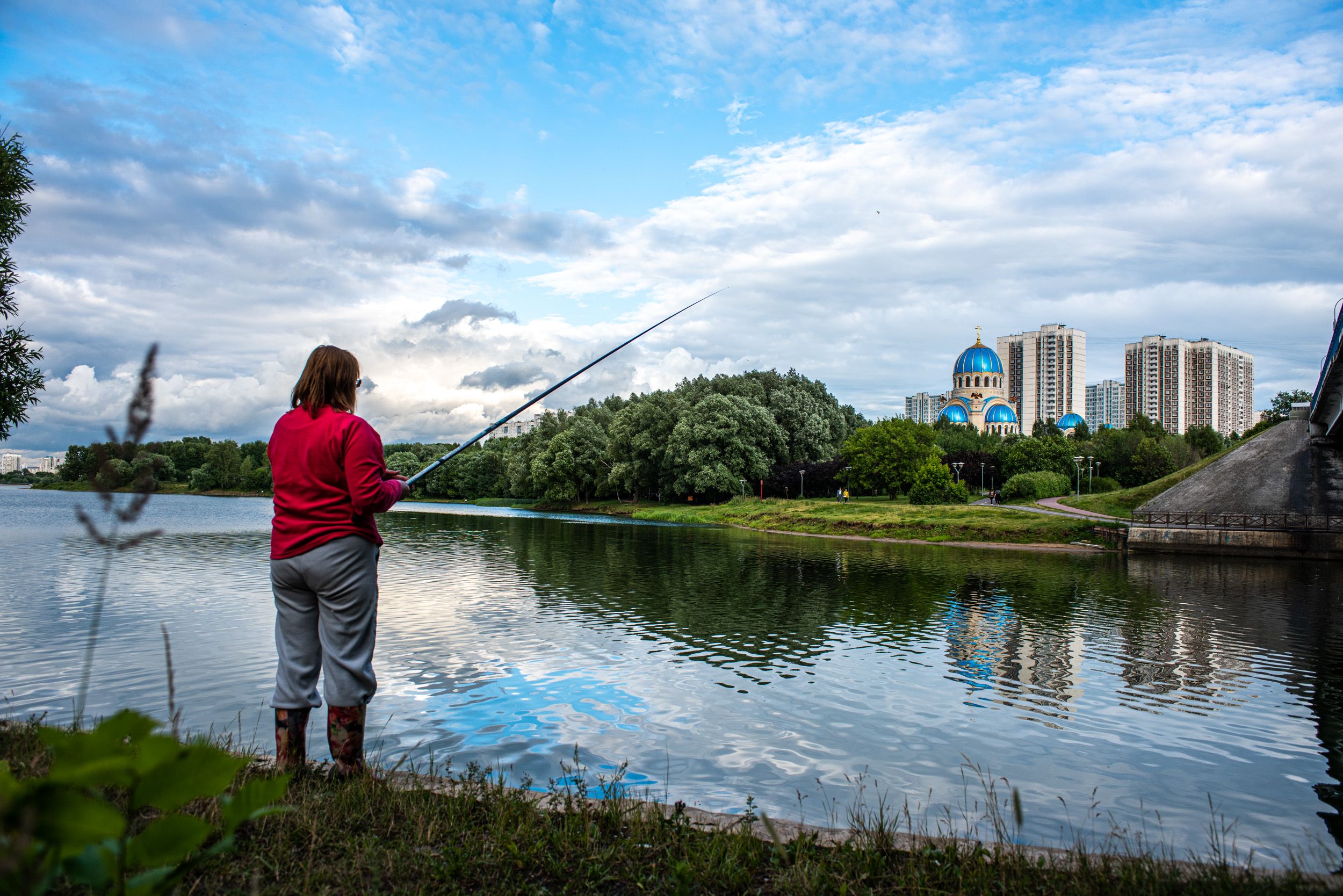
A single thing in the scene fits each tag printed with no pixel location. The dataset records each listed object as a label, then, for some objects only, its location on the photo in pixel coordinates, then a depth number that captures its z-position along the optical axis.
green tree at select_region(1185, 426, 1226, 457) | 91.31
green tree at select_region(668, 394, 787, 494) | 67.31
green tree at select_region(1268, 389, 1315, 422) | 88.94
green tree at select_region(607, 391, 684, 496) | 72.75
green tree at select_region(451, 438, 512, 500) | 109.06
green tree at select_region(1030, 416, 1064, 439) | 120.69
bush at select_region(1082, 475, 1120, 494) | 81.19
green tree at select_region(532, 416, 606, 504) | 78.78
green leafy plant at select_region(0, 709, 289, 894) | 1.17
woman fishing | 4.80
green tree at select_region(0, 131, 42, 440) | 7.41
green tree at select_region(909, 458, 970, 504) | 61.06
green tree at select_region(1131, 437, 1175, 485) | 79.88
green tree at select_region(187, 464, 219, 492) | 88.50
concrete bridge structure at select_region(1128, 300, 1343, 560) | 34.56
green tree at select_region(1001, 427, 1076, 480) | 87.81
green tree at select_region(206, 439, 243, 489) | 86.31
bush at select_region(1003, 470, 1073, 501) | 70.57
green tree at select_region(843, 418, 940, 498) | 70.31
